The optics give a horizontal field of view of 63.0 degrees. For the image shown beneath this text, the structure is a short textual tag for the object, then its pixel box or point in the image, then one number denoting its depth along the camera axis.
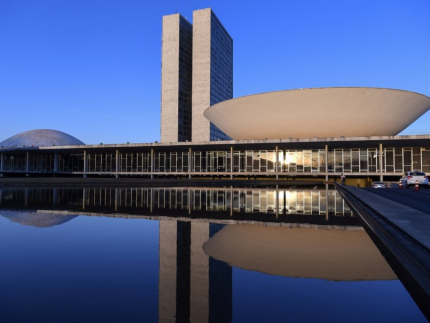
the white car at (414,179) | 30.98
